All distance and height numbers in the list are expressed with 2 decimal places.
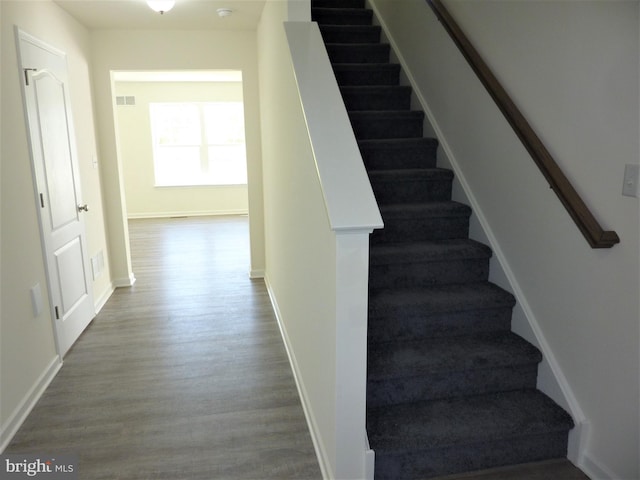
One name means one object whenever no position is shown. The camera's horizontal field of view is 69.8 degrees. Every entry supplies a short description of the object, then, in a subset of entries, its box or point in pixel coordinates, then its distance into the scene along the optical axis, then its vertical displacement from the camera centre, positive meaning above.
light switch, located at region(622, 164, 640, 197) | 1.58 -0.11
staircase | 1.90 -0.91
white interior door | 2.73 -0.19
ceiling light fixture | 3.05 +0.99
